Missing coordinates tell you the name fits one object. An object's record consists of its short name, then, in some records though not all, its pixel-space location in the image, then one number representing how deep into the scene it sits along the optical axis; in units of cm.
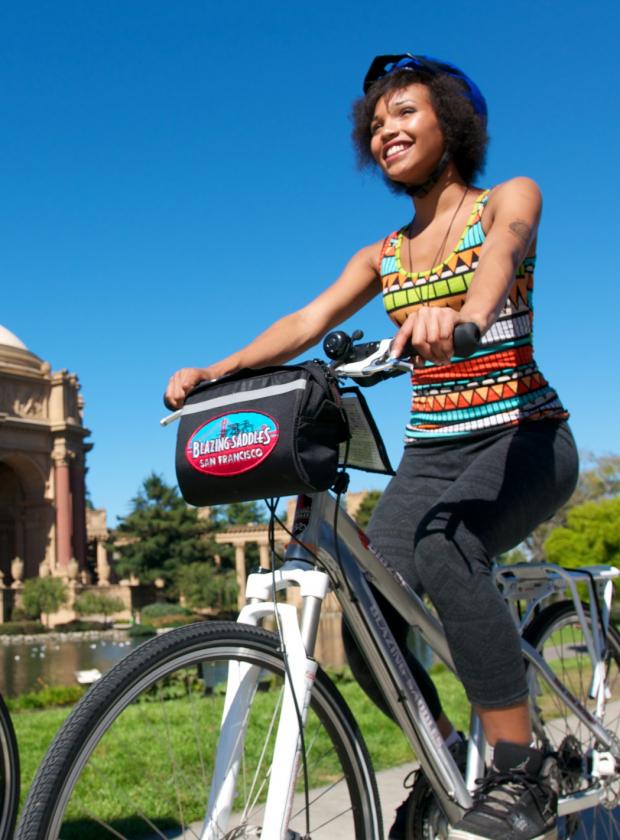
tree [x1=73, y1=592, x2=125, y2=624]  4612
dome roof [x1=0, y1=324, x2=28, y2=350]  5584
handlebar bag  177
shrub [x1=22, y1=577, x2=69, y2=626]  4553
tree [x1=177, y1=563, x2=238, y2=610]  4838
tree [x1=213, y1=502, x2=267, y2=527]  7719
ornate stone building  5391
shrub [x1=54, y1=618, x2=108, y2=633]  4203
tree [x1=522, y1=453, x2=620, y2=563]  4662
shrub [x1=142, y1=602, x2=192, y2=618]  4631
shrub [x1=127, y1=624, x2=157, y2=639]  3797
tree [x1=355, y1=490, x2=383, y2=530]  5604
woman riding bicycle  218
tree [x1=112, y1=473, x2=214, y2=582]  5456
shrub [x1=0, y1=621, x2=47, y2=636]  4059
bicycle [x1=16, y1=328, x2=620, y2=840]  169
